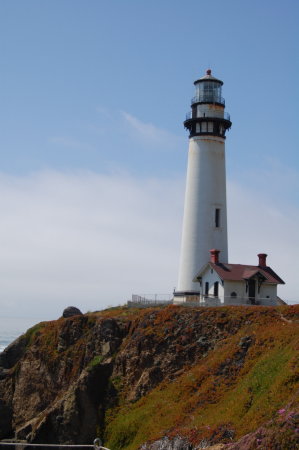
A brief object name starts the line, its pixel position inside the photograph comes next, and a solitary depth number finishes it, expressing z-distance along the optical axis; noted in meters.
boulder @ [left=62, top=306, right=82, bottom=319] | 42.38
